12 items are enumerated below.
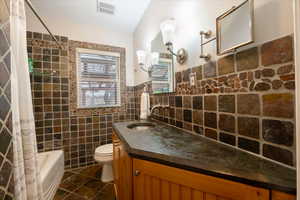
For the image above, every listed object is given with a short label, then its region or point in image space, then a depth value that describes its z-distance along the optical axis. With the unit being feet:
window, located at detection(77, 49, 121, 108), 7.52
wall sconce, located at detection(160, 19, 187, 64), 4.02
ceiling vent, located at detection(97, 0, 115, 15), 6.17
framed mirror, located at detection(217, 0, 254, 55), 2.28
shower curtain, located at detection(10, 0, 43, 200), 1.77
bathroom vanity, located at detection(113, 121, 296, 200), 1.60
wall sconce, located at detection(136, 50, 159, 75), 5.68
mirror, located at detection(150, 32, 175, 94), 4.72
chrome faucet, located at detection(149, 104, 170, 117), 4.84
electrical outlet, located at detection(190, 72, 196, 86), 3.62
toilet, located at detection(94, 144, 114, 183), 5.85
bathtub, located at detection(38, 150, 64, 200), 4.64
